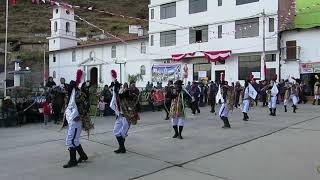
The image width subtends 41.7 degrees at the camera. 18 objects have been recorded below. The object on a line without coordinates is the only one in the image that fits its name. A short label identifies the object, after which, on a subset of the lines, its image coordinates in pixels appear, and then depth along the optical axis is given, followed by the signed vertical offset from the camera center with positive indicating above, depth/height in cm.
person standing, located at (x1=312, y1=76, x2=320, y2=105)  2598 -51
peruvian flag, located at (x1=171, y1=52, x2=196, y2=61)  3814 +261
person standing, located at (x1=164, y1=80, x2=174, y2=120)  1723 -82
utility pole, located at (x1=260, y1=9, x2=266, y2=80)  3259 +282
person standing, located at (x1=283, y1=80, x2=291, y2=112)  2094 -57
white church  4422 +334
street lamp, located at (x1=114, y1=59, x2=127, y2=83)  4317 +229
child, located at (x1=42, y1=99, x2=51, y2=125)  1722 -112
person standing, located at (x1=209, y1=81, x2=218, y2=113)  2122 -52
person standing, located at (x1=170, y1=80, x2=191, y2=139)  1207 -75
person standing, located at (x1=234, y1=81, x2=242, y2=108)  2205 -38
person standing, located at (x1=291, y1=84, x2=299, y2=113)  2044 -65
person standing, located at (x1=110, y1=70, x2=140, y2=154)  998 -62
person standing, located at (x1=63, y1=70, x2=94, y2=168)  863 -73
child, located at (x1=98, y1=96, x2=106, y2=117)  2011 -106
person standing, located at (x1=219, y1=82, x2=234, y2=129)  1428 -65
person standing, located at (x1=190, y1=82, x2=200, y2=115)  1989 -58
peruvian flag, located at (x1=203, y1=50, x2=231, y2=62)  3519 +245
